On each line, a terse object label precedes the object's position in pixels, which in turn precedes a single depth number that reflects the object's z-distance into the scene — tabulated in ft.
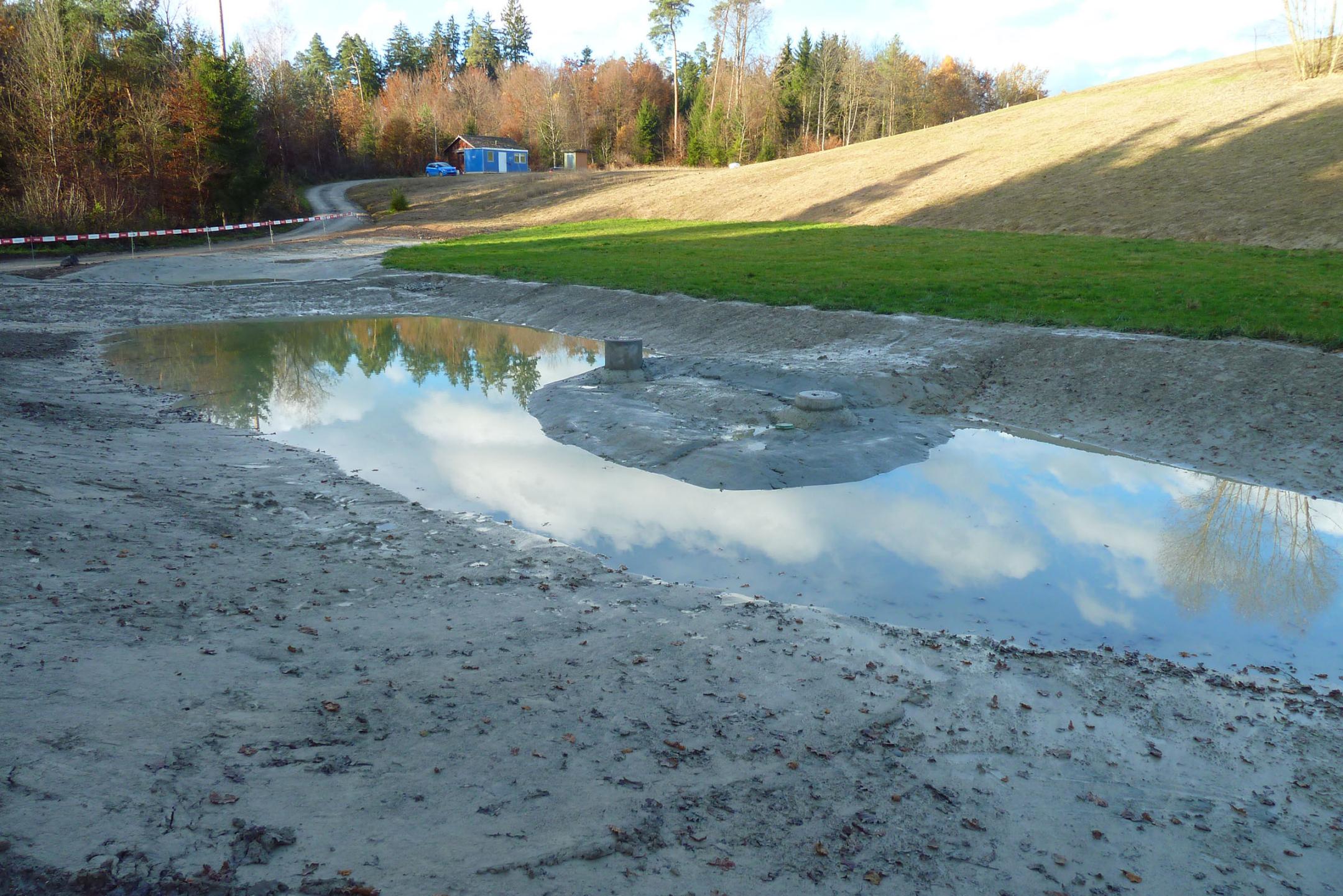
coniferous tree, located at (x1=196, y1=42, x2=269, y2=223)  136.98
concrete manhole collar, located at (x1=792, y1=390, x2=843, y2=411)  41.39
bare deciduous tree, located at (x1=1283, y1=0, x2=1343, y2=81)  140.05
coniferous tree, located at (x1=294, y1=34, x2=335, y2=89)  340.59
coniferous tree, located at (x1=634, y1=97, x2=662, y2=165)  279.69
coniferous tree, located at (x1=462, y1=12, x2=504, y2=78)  382.83
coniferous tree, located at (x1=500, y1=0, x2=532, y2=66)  394.11
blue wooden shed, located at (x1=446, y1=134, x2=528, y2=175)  268.62
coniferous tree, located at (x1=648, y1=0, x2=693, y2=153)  290.56
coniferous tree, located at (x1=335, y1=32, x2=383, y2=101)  351.46
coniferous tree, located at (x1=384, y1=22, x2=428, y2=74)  369.09
